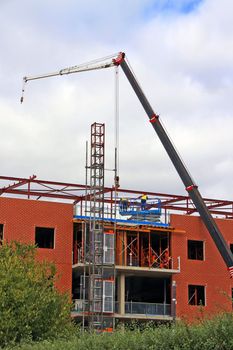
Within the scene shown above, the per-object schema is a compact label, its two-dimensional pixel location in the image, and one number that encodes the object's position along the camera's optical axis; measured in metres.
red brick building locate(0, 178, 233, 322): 57.00
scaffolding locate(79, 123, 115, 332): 57.19
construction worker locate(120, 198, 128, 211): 61.72
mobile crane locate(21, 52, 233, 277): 56.88
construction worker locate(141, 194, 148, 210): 61.50
